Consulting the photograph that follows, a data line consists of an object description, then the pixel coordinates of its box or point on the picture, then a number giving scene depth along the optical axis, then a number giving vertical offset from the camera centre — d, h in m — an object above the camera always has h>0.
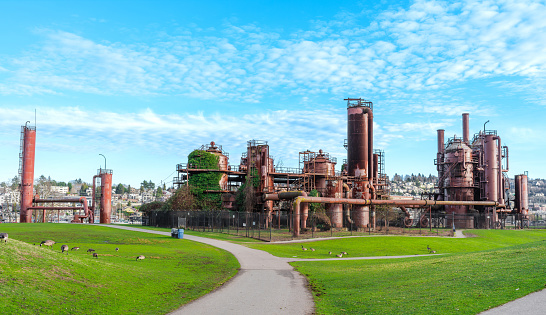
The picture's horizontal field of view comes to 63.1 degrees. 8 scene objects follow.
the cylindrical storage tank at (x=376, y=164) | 81.01 +5.33
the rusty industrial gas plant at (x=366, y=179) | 64.76 +2.26
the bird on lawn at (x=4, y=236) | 16.52 -1.84
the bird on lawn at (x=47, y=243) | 23.16 -2.87
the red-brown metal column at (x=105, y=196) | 84.31 -1.36
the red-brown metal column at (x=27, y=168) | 75.25 +3.32
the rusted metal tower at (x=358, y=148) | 65.00 +6.74
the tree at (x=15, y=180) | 132.62 +2.29
